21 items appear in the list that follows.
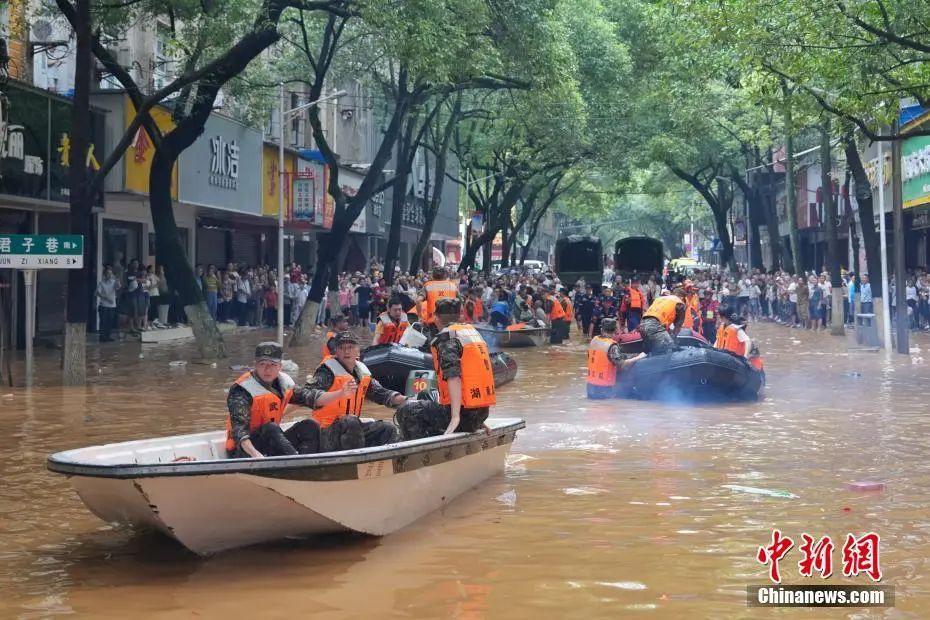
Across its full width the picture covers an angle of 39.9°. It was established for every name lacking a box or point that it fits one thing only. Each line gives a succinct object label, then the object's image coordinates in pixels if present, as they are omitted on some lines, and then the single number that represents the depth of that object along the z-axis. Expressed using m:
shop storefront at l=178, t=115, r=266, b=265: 30.00
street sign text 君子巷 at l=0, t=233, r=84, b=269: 18.34
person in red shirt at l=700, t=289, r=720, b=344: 24.91
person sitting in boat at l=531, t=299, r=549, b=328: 29.77
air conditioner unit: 25.66
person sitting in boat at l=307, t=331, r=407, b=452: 9.60
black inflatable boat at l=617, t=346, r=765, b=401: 16.91
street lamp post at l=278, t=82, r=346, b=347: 25.04
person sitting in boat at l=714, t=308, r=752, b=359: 17.86
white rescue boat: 7.86
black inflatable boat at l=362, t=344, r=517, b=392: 16.59
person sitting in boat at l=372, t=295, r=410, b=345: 17.27
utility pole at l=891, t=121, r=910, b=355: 25.25
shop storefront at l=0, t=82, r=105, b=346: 22.27
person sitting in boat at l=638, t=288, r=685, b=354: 17.23
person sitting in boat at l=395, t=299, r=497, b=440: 9.88
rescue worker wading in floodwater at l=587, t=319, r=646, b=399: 17.52
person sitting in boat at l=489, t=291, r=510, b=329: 29.47
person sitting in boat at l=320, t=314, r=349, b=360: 12.69
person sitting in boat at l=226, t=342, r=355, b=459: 8.80
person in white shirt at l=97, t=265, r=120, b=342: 28.05
